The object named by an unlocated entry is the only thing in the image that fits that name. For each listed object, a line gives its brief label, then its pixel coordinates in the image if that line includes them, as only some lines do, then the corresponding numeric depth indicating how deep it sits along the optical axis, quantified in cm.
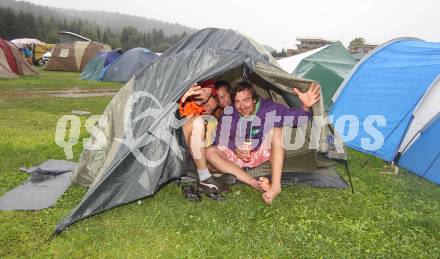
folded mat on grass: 407
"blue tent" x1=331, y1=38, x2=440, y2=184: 534
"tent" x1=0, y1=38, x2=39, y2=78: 1783
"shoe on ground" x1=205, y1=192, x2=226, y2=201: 435
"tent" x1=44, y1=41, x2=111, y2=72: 2667
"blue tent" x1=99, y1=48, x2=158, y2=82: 2098
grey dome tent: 394
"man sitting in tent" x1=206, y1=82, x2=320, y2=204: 444
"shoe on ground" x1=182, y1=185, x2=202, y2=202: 433
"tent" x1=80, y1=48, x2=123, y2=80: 2185
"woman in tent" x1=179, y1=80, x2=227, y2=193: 446
